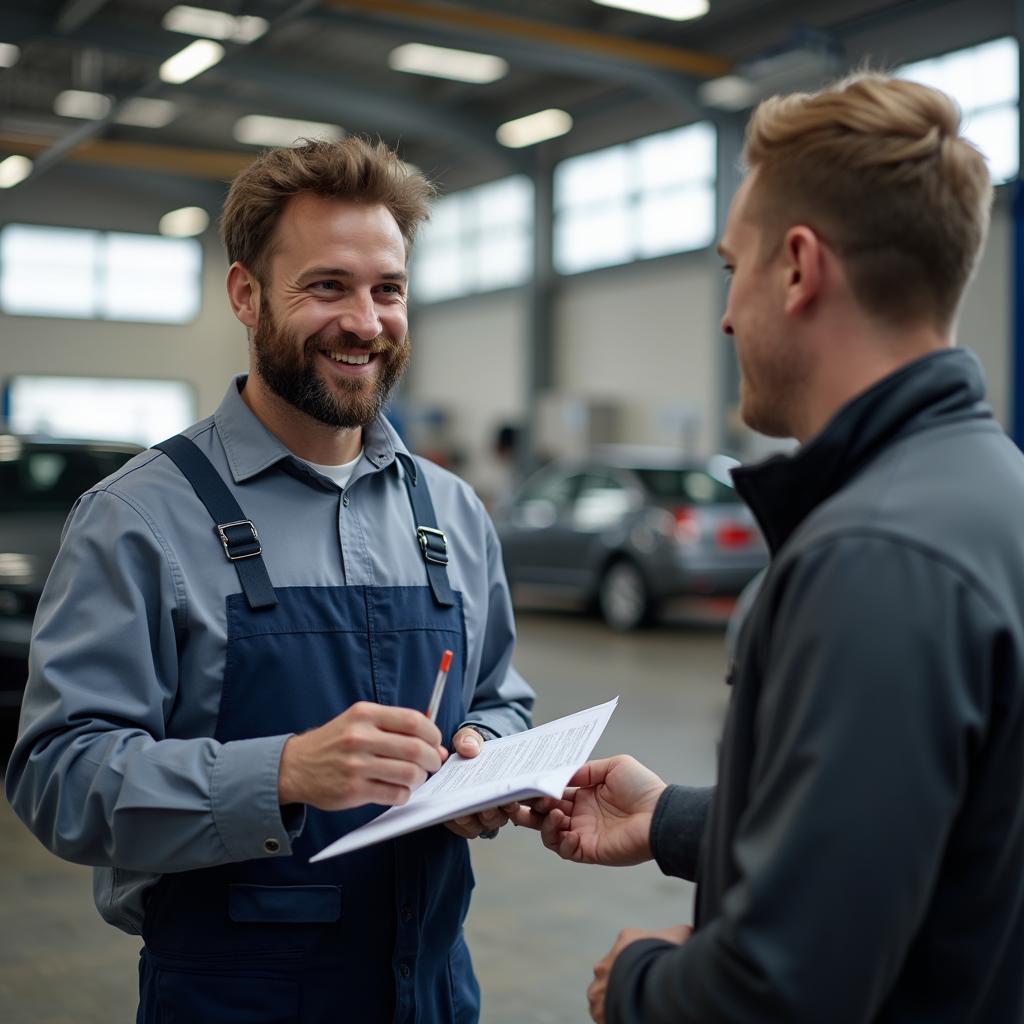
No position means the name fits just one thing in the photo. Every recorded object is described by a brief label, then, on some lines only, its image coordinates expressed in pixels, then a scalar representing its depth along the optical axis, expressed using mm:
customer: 1060
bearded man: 1700
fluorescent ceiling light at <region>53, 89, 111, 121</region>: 18953
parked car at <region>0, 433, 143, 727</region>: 6148
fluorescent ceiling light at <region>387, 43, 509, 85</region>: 17578
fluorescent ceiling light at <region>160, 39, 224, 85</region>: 15156
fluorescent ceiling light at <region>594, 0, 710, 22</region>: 14719
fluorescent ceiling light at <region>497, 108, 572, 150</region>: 19484
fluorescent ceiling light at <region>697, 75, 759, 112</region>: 15246
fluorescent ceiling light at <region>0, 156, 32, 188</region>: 21312
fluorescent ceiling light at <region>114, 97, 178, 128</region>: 20641
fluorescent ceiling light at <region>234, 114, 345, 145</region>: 20625
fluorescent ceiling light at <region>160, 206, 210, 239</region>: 25500
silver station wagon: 11242
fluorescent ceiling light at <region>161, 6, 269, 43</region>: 14242
